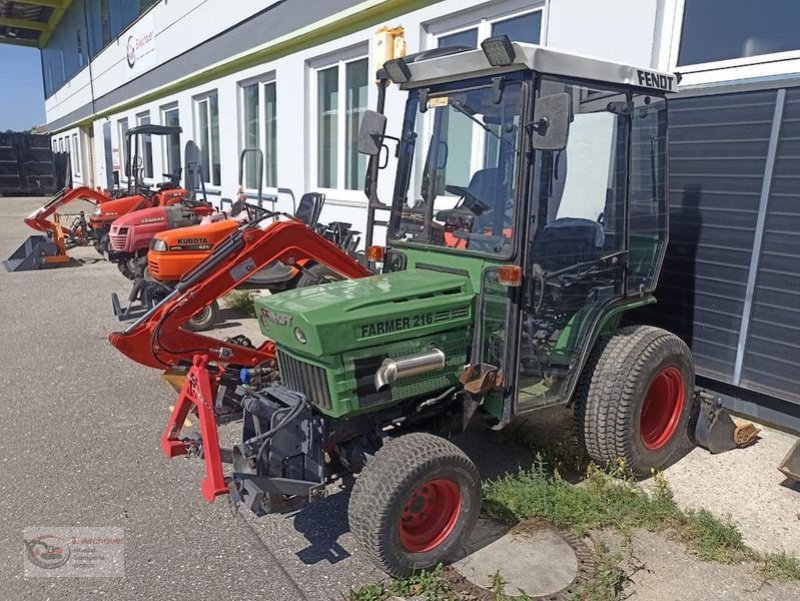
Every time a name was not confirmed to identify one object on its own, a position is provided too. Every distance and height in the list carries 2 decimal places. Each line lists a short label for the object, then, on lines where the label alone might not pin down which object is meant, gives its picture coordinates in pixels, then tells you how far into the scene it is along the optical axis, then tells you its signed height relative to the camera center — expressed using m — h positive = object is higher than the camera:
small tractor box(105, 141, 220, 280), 8.13 -0.83
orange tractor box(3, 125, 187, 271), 10.31 -0.86
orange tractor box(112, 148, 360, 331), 6.30 -0.98
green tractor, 2.75 -0.65
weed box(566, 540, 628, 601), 2.60 -1.67
